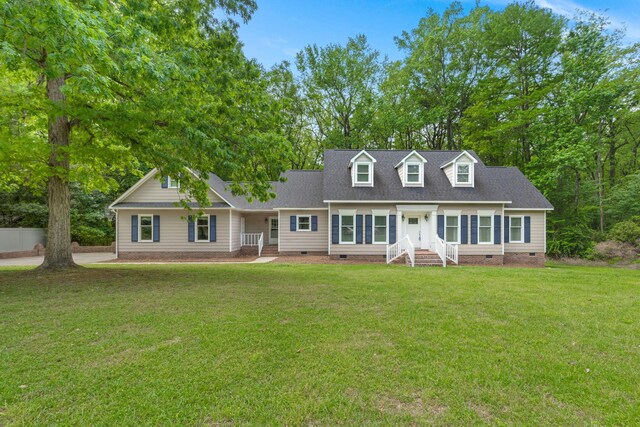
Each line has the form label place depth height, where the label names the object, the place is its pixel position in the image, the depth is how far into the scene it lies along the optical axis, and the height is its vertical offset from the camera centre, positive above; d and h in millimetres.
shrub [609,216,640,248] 17000 -1256
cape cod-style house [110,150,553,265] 15781 -271
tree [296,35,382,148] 26641 +11490
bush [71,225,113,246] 20891 -1658
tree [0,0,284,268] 6387 +2658
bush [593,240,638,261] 16672 -2348
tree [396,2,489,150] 23719 +11845
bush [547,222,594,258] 18266 -2009
